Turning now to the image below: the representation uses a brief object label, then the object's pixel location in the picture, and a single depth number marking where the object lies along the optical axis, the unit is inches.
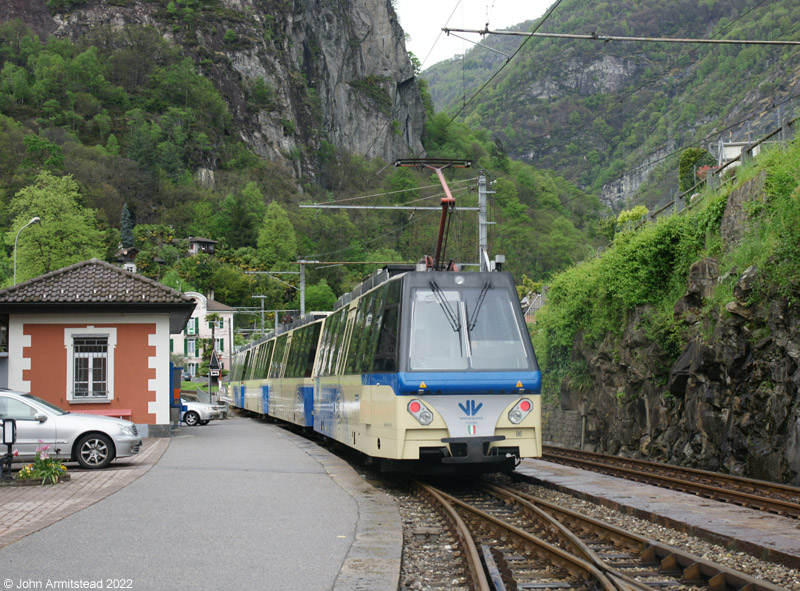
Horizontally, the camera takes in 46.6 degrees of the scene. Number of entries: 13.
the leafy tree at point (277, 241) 4569.4
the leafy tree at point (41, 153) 4835.1
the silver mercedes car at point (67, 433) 622.5
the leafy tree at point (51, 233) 3034.0
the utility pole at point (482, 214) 900.2
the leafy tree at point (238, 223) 4928.6
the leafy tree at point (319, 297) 3601.4
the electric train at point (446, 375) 499.2
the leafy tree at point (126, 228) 4724.4
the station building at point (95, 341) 913.5
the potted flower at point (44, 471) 539.2
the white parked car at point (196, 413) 1379.2
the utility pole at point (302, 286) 1547.7
